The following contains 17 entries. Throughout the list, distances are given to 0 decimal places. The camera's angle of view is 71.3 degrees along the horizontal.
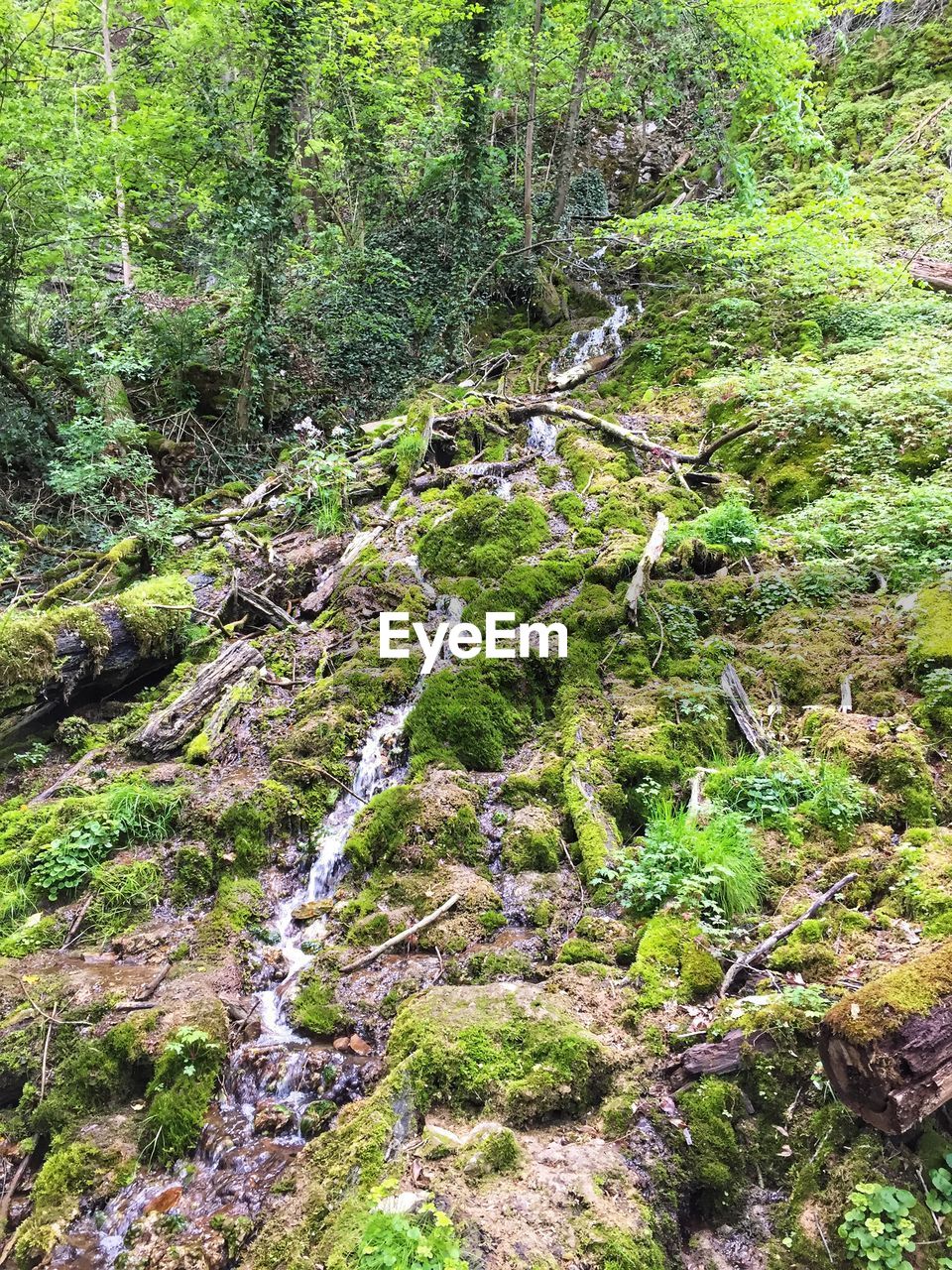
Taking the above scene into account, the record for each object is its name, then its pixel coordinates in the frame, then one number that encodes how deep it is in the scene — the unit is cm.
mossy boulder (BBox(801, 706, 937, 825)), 405
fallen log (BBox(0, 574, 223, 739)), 649
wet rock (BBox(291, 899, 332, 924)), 505
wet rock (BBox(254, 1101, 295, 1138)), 378
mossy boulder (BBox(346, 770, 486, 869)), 509
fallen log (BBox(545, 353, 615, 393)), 1253
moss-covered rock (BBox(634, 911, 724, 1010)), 348
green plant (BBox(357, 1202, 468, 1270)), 241
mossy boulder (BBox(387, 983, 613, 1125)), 316
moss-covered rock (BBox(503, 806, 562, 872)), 487
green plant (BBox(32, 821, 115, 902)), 508
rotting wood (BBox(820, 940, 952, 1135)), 229
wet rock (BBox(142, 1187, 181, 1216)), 341
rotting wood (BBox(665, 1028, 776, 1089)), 301
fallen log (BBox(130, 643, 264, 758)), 633
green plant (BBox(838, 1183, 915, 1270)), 227
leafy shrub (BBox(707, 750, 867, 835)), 416
